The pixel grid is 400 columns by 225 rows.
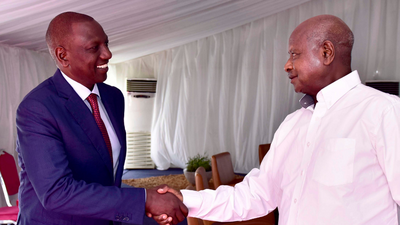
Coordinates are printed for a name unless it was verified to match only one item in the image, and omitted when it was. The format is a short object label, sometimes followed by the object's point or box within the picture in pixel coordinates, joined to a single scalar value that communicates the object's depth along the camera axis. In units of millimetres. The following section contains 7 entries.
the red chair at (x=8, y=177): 3326
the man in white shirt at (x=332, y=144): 1070
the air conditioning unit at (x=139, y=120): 7891
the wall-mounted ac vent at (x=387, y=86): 4562
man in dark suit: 1258
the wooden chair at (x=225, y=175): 2671
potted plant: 5773
